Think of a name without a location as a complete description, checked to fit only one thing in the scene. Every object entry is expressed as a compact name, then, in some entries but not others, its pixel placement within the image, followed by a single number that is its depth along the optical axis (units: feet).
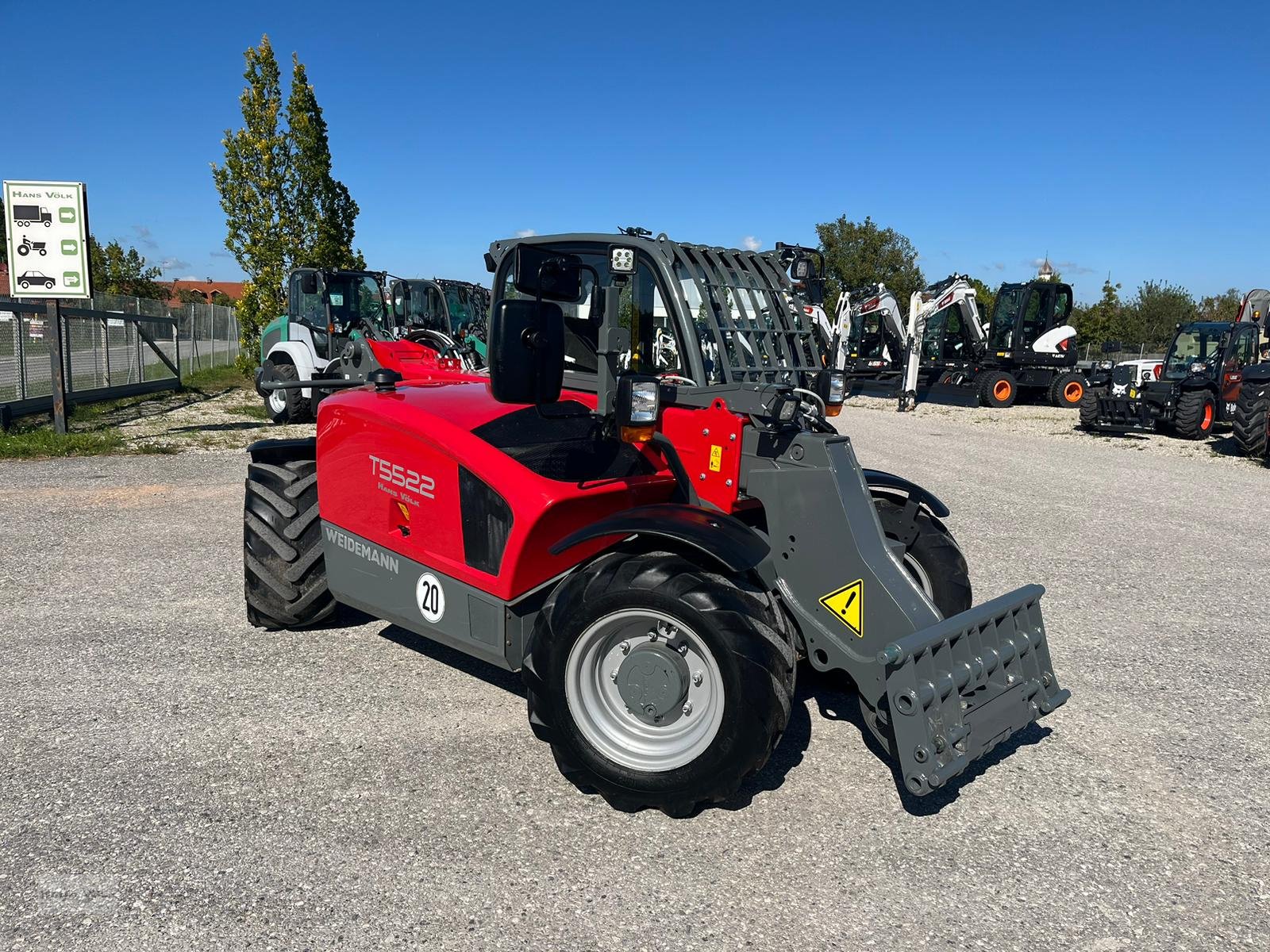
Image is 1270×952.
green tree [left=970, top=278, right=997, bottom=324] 154.33
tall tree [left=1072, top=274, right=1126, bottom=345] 149.07
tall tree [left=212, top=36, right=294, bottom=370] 73.87
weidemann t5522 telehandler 10.42
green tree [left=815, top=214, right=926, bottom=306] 146.10
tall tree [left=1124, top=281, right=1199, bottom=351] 162.71
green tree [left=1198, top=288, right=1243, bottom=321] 159.17
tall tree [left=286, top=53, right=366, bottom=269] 75.10
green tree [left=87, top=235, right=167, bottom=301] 154.61
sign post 41.57
